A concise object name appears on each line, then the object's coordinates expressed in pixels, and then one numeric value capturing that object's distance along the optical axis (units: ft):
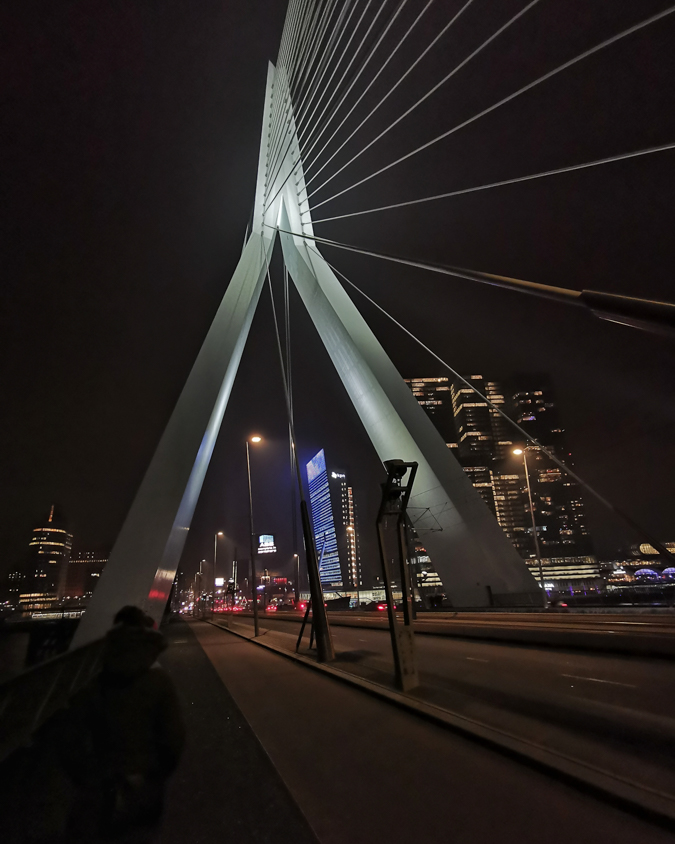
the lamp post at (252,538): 60.40
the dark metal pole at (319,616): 33.71
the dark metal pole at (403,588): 22.04
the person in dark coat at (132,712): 8.61
